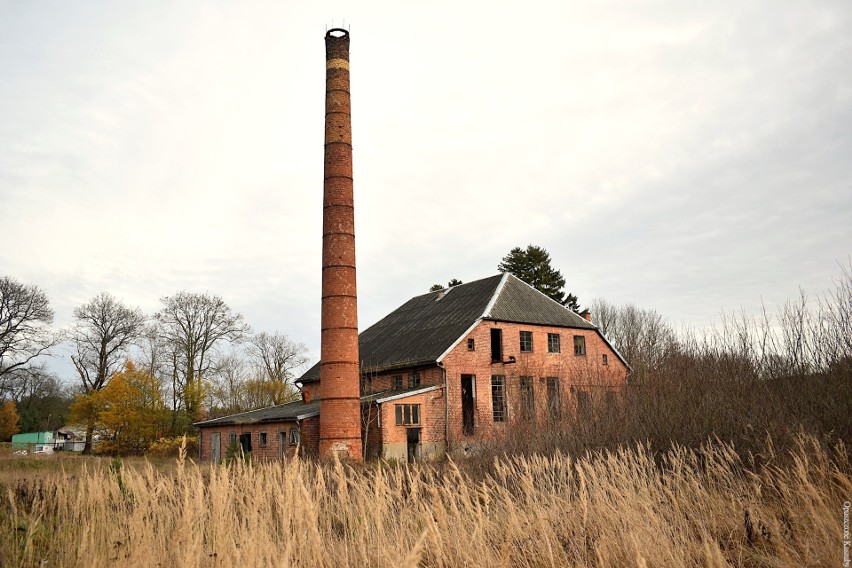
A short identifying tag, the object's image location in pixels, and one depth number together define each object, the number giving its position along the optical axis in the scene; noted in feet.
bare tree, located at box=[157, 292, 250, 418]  138.82
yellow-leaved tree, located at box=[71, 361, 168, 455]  123.24
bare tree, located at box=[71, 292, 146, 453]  134.51
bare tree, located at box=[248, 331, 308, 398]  173.99
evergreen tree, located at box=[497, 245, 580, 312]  145.79
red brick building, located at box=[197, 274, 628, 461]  78.48
